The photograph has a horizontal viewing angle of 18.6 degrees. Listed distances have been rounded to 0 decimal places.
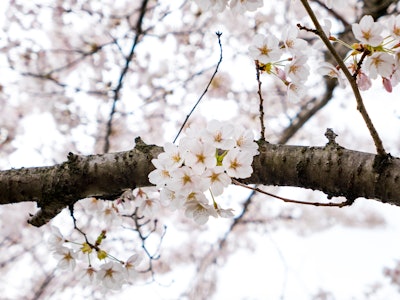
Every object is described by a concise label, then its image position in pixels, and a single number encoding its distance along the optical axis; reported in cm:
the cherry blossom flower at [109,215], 139
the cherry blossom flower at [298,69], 121
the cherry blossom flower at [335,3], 115
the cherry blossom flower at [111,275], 131
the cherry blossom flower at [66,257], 132
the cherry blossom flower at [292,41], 122
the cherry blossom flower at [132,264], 134
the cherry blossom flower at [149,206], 140
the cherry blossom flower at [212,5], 113
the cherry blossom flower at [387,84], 116
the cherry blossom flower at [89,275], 133
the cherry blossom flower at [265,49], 120
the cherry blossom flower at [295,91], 123
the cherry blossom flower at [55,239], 132
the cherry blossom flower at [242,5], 114
